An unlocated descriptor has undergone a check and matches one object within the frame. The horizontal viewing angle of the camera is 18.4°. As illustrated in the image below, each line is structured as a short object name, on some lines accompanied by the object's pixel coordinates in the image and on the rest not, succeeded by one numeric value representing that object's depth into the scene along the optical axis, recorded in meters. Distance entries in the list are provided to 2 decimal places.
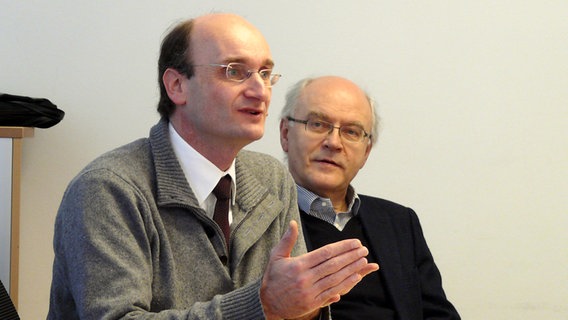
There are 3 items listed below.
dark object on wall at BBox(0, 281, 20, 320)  2.60
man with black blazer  2.92
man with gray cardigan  2.49
